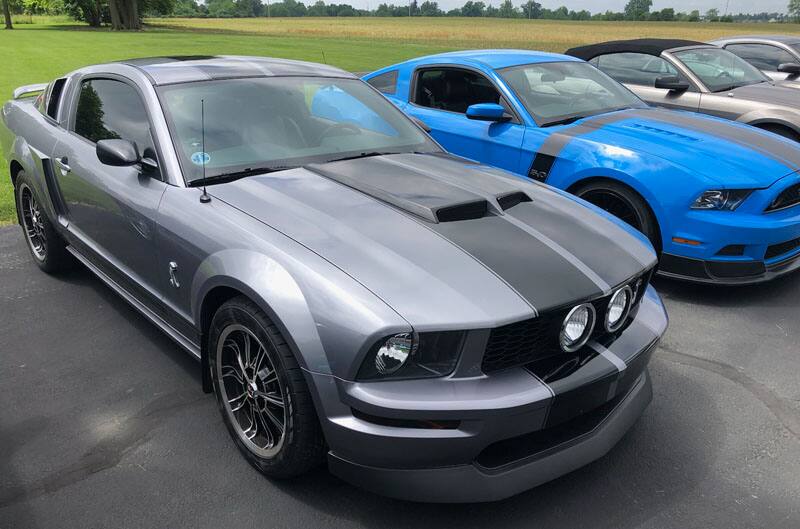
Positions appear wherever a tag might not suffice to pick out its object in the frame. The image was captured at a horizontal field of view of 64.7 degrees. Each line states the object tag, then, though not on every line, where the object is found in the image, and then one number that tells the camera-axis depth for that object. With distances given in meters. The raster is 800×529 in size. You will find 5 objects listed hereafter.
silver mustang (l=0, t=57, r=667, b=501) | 2.01
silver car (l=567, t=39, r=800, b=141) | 6.60
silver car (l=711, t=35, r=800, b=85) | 9.30
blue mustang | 4.01
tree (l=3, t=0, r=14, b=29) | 49.78
